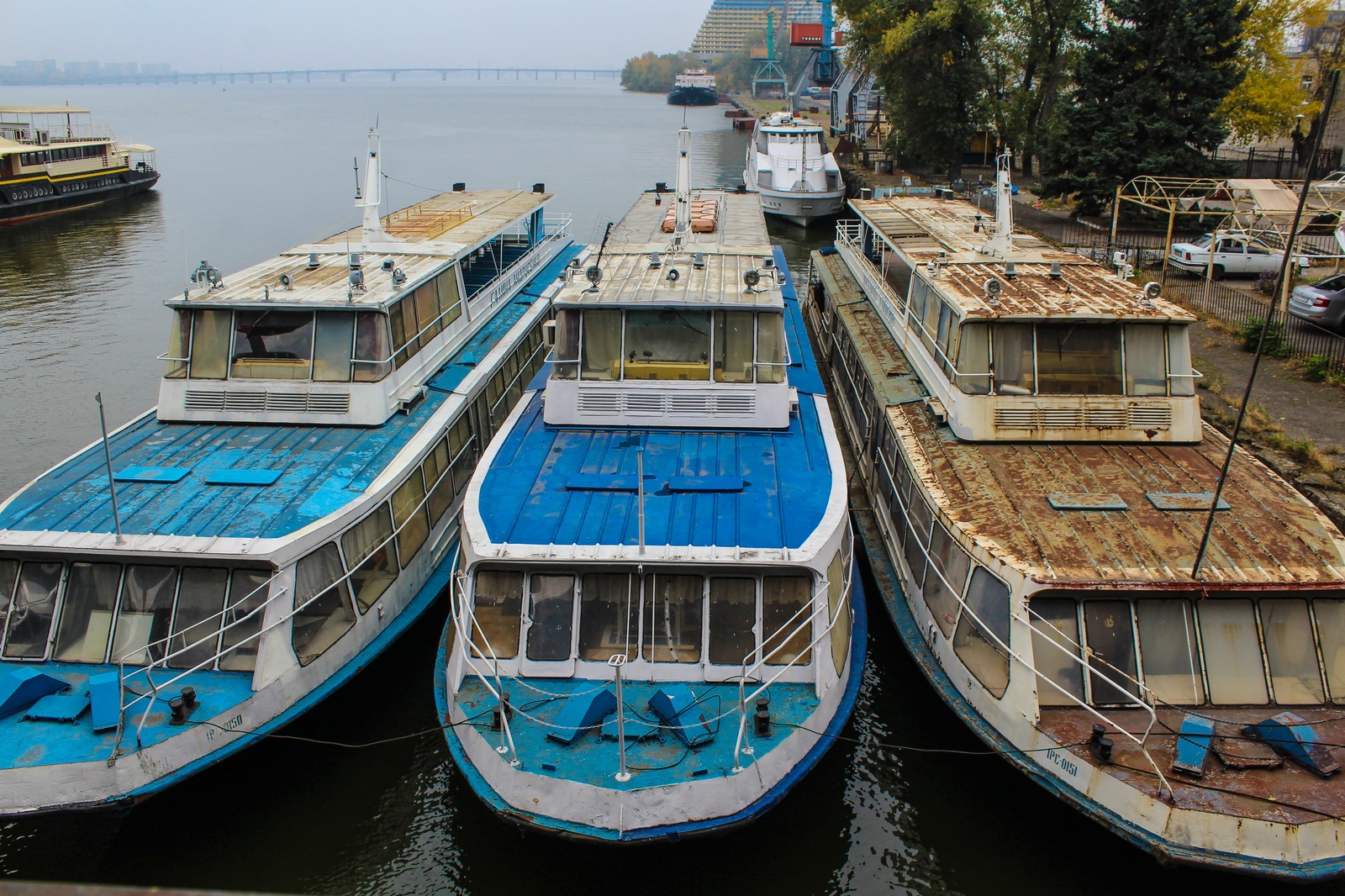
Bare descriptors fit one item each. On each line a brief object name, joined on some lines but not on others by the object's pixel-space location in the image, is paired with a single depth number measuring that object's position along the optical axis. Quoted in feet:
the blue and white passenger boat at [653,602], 30.96
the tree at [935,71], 172.35
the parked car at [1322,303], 76.79
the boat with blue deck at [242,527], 33.71
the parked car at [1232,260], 100.73
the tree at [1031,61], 158.92
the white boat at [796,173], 170.71
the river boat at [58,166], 175.42
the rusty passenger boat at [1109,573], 30.07
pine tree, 117.70
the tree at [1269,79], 134.31
